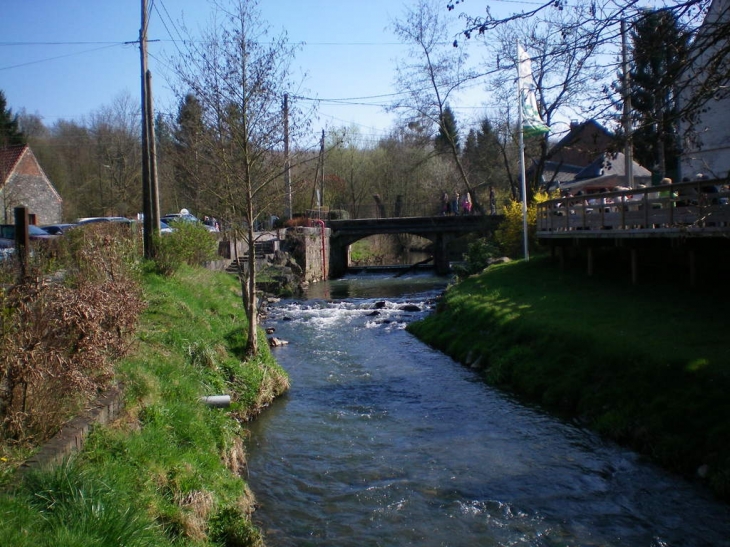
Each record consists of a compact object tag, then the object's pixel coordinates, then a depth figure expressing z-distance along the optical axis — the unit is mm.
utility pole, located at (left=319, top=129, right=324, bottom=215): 52831
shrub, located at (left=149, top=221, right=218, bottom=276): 17266
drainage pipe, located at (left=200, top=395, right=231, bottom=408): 10031
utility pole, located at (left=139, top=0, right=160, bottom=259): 18391
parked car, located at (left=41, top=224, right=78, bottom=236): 31848
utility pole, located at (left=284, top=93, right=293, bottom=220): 13656
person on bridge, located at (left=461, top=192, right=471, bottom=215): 46938
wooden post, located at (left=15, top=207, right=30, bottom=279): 9700
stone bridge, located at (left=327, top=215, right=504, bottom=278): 44625
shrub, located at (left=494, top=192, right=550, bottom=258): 28266
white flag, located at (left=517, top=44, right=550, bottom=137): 23953
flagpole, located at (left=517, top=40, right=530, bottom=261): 25219
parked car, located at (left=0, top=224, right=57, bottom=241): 26042
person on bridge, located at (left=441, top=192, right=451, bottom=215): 47812
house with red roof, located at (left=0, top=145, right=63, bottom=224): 38969
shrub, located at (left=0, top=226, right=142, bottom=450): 5652
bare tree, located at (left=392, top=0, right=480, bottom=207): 41156
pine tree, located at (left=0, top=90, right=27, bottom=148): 47616
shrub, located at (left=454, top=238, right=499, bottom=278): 28425
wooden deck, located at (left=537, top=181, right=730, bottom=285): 13530
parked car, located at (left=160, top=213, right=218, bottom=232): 20631
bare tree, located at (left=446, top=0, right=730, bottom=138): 7371
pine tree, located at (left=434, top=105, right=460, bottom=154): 41875
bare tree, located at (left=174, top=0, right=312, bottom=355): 13445
